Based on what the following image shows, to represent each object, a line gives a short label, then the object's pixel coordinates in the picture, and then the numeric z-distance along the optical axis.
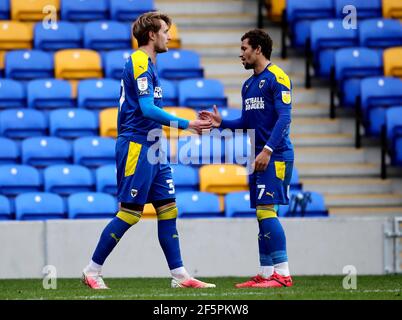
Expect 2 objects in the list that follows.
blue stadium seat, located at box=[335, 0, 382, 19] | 15.82
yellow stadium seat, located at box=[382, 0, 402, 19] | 16.03
